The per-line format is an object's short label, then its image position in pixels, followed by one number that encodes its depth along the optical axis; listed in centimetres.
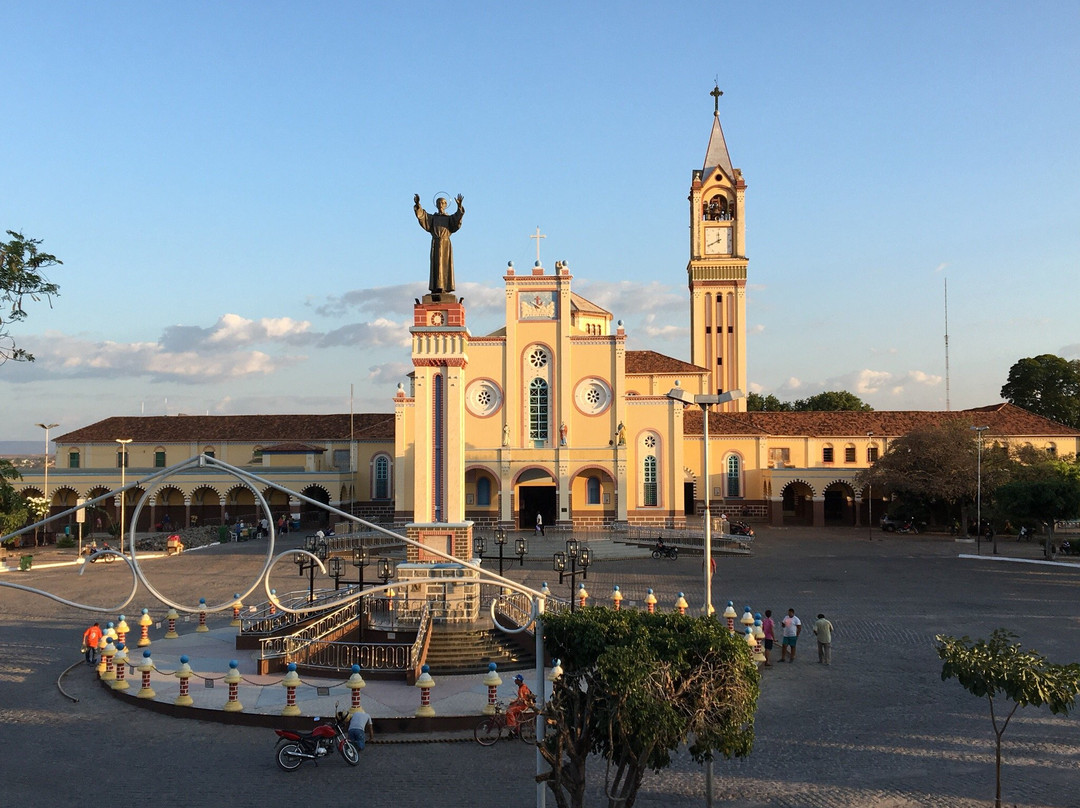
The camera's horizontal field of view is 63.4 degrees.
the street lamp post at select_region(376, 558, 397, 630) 2027
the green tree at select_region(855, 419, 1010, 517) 4409
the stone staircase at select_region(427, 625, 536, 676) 1764
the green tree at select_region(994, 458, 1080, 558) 3369
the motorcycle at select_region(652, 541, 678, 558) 3806
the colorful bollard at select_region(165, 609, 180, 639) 2044
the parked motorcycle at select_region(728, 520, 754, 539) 4334
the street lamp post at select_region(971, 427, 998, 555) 3869
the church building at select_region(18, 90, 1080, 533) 4603
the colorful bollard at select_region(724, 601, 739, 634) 1958
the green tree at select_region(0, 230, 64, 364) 2142
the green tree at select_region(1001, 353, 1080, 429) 6389
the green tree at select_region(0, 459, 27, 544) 2691
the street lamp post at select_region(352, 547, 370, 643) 1929
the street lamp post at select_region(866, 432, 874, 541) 4548
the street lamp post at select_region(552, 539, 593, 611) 2132
